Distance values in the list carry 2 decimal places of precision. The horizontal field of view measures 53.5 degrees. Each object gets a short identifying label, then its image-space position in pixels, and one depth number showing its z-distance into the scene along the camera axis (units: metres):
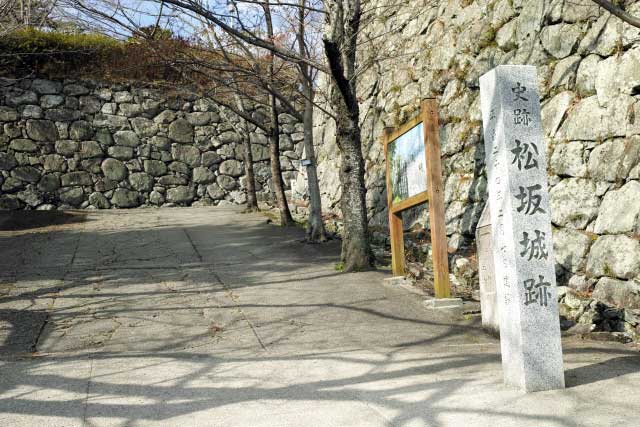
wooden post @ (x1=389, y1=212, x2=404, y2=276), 7.97
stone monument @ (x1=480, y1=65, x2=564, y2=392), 4.02
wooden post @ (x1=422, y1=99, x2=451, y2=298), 6.63
